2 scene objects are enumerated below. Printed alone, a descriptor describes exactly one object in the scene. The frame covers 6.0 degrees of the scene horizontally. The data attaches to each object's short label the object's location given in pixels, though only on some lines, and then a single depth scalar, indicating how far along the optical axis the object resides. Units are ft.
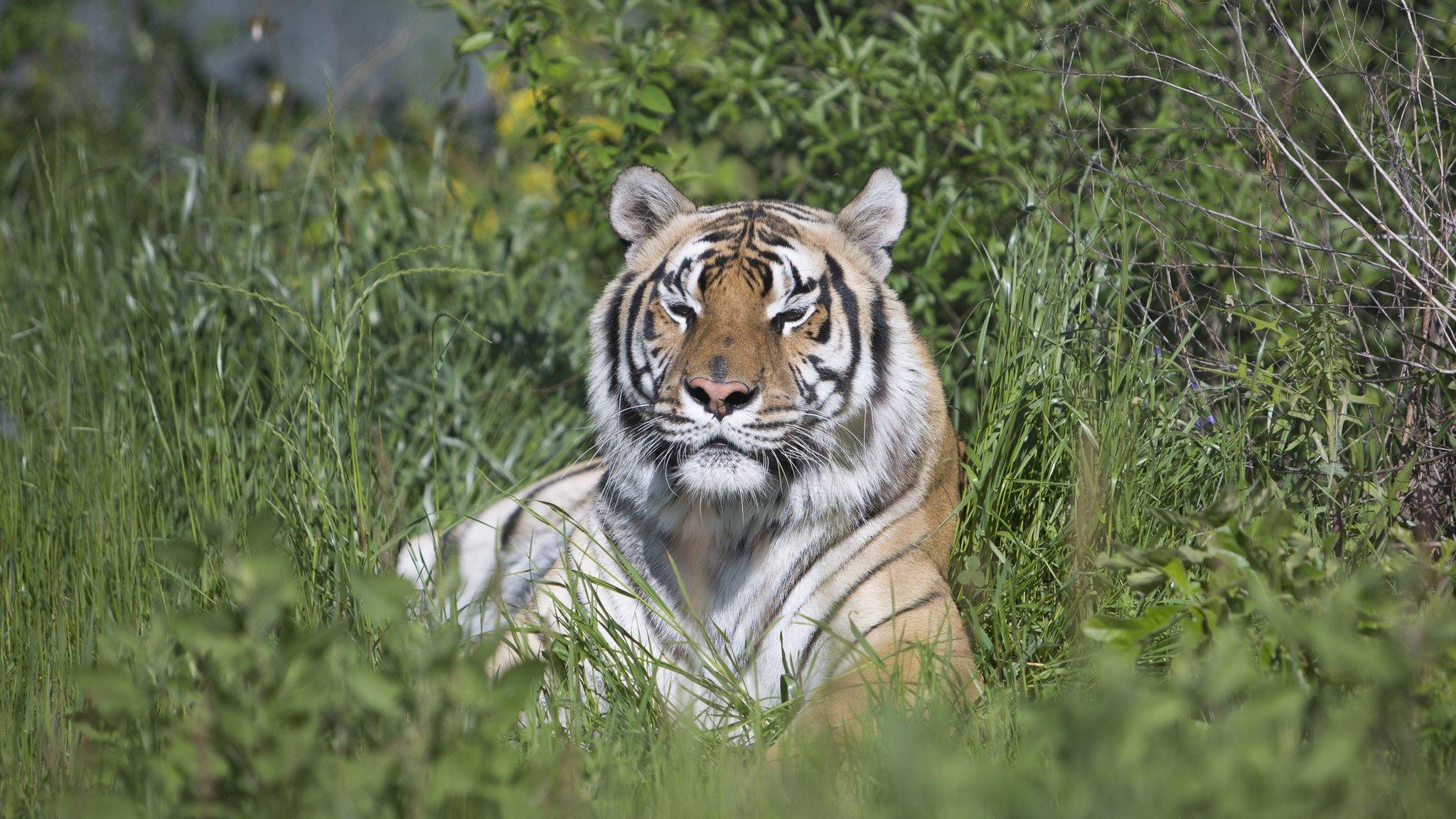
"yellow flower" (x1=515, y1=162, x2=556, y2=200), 64.29
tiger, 53.88
